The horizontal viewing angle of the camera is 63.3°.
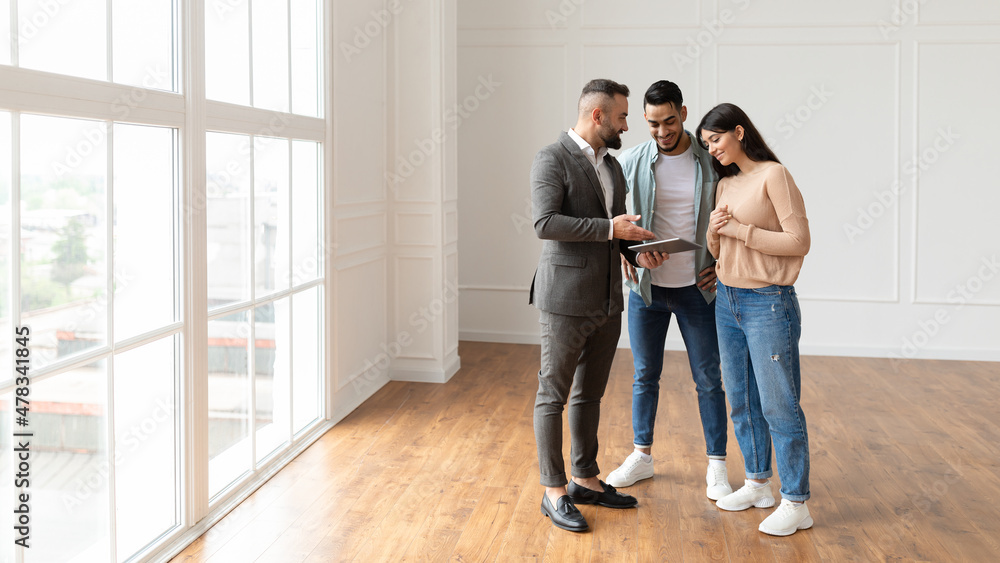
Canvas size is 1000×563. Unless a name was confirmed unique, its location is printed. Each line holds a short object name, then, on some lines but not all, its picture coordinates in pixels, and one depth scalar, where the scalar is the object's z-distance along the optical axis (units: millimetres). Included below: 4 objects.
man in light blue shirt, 2930
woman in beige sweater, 2625
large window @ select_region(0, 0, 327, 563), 1953
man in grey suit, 2648
